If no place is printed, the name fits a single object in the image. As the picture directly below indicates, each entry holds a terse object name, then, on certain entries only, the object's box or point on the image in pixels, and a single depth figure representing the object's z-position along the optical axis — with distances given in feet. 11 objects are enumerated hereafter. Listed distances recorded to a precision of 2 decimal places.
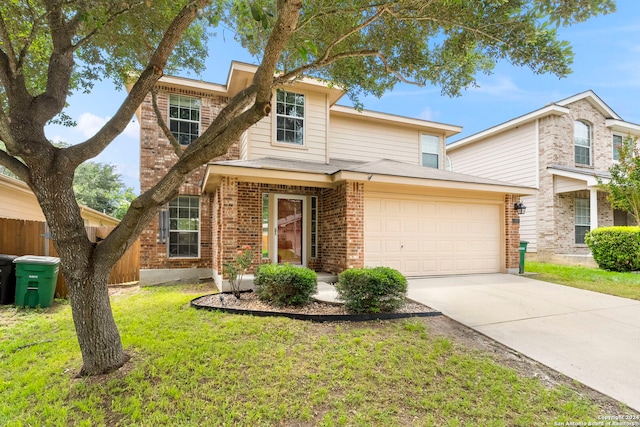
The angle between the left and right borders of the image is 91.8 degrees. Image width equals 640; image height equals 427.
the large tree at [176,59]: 10.65
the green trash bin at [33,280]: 20.57
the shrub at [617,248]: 32.73
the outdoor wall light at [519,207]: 30.32
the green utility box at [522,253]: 31.15
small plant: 20.56
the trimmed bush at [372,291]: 16.67
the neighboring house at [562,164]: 42.75
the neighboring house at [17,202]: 31.55
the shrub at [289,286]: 18.13
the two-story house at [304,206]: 25.34
